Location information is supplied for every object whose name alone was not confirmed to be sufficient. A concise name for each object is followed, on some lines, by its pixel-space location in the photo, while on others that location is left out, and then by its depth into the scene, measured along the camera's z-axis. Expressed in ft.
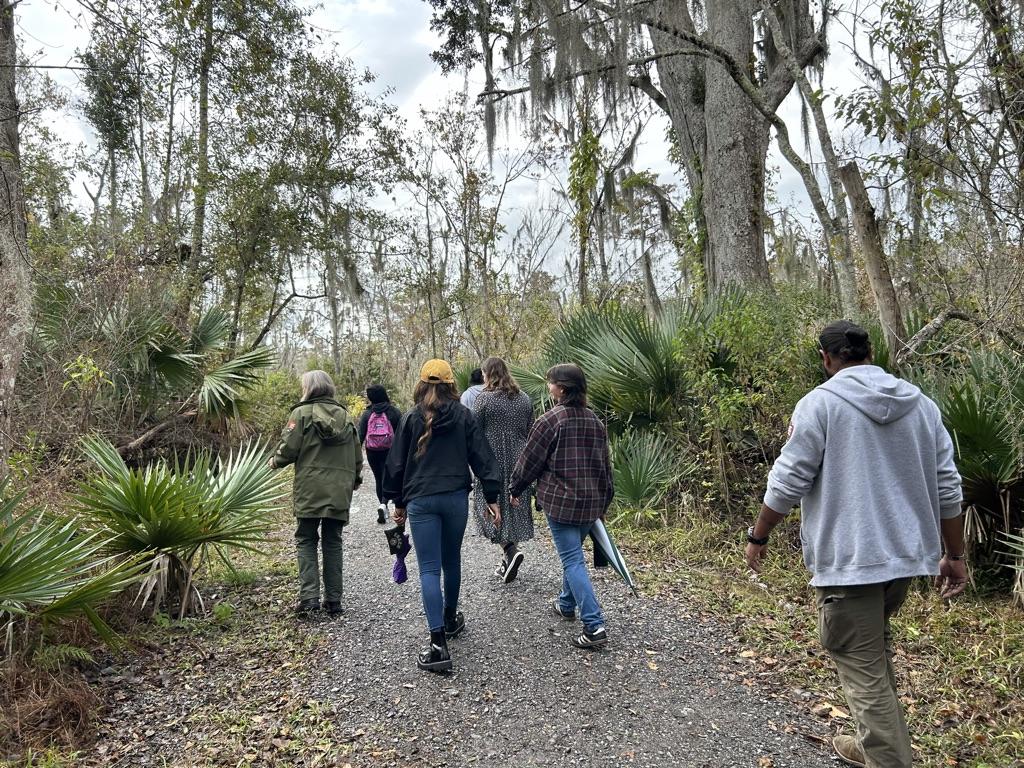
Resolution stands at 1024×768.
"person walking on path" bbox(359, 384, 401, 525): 24.29
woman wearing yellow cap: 12.57
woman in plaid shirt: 13.19
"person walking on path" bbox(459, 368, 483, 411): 21.51
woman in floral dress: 17.47
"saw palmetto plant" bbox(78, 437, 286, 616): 14.42
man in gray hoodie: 7.88
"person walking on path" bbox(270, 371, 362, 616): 15.23
